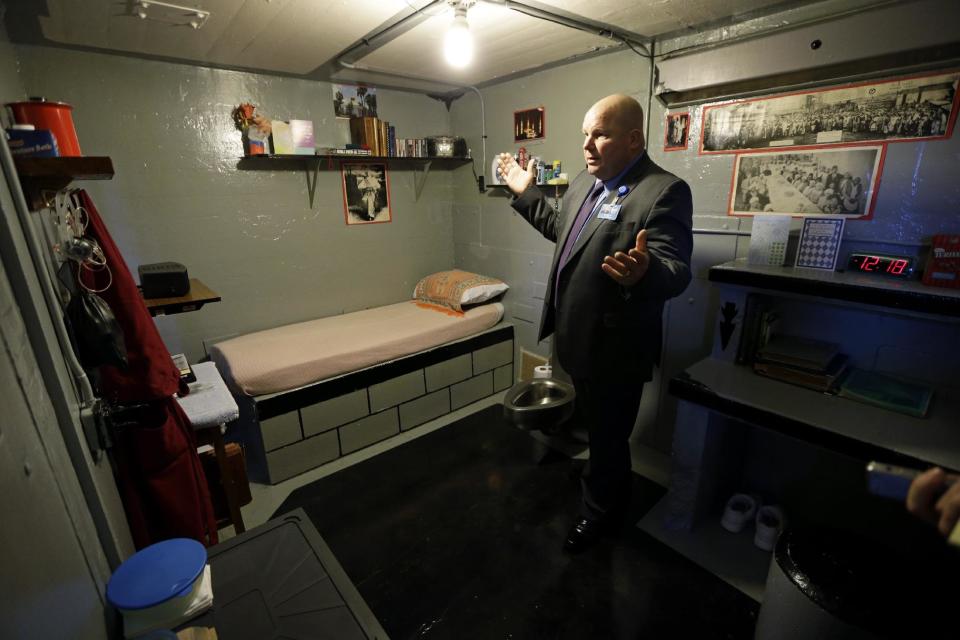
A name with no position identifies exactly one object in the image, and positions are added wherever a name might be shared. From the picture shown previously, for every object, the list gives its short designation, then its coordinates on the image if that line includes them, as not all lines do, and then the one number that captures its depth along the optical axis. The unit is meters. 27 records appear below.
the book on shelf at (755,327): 1.89
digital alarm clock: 1.61
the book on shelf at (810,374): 1.69
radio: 1.91
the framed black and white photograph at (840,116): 1.56
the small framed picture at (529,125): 2.88
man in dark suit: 1.63
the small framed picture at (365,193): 3.19
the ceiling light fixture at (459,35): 1.75
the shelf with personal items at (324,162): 2.80
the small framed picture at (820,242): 1.71
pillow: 3.25
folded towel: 1.69
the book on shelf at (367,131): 3.05
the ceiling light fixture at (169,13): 1.69
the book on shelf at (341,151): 2.81
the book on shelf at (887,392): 1.52
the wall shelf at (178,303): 1.82
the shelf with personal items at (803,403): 1.44
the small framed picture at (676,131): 2.19
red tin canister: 1.13
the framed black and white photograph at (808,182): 1.72
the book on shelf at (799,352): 1.72
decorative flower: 2.62
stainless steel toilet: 2.42
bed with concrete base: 2.36
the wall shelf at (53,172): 1.04
